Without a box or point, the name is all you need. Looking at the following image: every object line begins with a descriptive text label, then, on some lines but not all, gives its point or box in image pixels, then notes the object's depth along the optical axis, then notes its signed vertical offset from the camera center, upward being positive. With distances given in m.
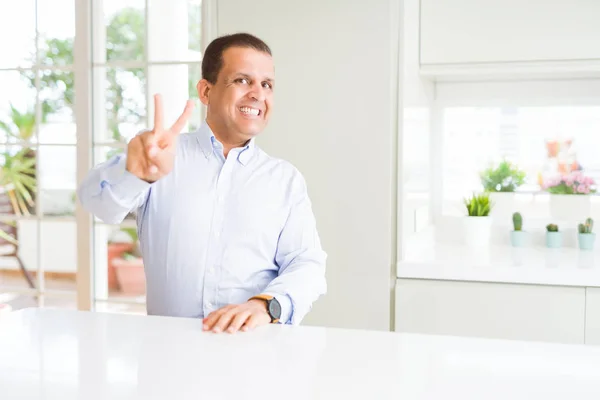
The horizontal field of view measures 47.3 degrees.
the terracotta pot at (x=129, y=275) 5.59 -0.86
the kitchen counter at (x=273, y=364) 1.01 -0.31
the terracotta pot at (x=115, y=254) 5.91 -0.70
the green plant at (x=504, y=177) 3.31 +0.00
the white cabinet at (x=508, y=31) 2.74 +0.60
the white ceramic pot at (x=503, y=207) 3.32 -0.14
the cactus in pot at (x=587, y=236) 3.06 -0.26
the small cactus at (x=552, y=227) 3.13 -0.23
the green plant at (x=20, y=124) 3.74 +0.28
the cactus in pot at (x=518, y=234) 3.17 -0.26
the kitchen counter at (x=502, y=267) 2.46 -0.33
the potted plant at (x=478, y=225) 3.05 -0.21
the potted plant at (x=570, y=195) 3.19 -0.08
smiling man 1.81 -0.10
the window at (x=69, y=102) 3.13 +0.36
